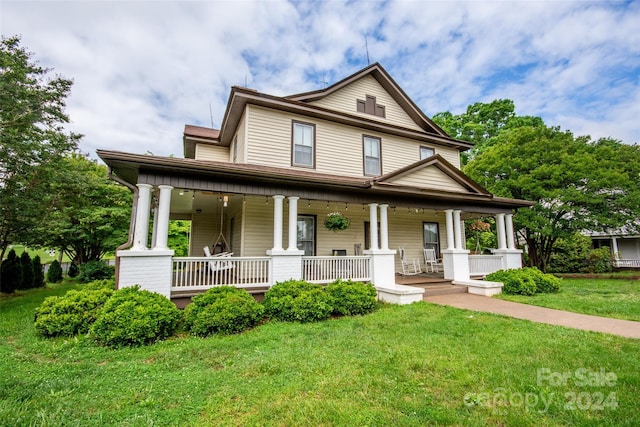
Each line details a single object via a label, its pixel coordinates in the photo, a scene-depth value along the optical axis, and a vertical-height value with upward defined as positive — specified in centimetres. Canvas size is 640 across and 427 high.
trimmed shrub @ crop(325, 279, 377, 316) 665 -117
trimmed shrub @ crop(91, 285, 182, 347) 478 -125
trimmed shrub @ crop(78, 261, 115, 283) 1370 -117
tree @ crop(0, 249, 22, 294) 1146 -107
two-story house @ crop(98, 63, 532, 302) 673 +168
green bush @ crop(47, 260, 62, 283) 1559 -139
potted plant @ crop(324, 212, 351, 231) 900 +82
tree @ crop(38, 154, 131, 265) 1152 +156
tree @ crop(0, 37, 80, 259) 912 +388
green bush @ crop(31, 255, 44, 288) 1301 -119
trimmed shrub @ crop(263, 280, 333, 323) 614 -121
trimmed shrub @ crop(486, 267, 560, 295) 887 -106
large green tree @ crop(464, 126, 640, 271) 1294 +311
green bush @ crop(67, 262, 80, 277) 1721 -136
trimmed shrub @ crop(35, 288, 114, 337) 531 -125
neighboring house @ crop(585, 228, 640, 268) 2131 +19
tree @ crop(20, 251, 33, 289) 1243 -101
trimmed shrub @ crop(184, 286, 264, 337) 532 -126
